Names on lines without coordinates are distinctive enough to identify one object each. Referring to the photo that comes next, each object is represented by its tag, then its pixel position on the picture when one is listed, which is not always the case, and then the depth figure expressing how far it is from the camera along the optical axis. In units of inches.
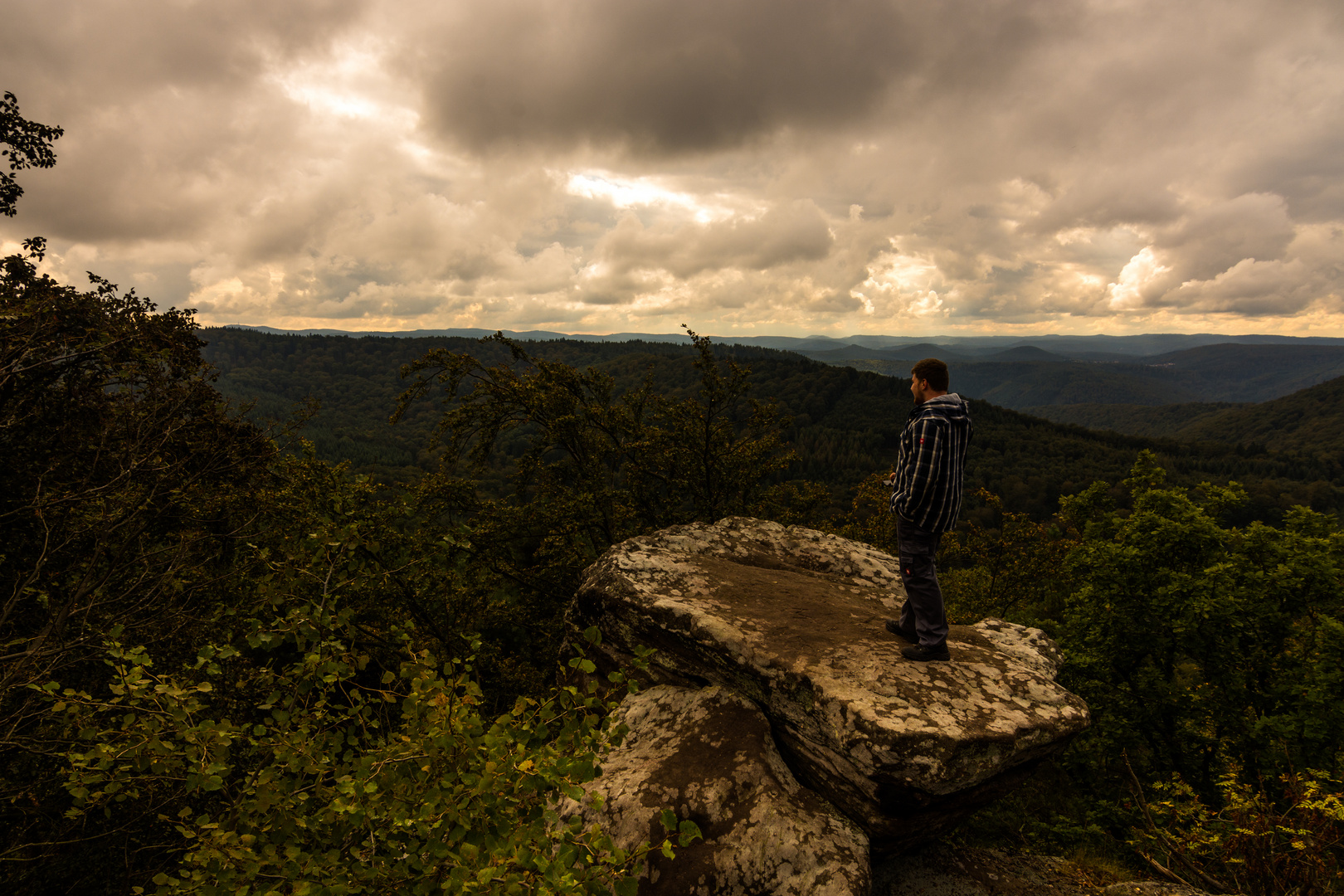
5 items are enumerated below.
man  256.7
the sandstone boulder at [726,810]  225.0
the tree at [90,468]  290.5
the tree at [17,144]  417.4
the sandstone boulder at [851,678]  233.3
